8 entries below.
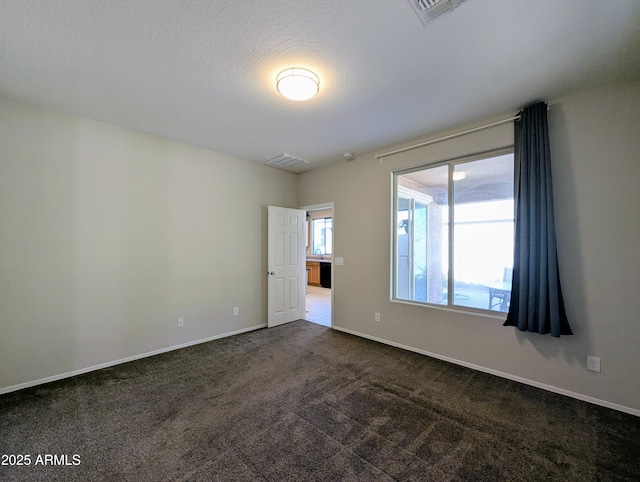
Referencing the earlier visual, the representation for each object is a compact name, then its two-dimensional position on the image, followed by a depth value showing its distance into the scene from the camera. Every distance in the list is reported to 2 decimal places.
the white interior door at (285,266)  4.53
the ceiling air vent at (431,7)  1.54
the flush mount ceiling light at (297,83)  2.12
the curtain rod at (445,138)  2.80
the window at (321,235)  9.21
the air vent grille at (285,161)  4.18
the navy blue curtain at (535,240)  2.43
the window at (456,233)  2.96
